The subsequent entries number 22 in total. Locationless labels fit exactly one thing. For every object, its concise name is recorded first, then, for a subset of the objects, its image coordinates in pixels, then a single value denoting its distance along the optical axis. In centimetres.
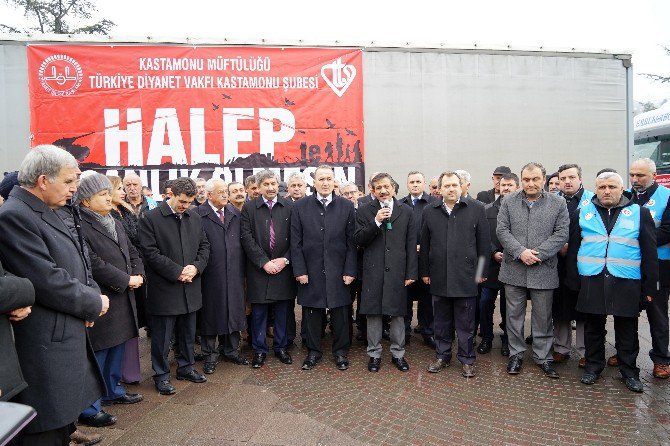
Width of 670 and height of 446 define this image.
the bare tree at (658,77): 2389
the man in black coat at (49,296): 233
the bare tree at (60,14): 1948
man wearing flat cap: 624
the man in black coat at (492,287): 509
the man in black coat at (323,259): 479
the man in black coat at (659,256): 428
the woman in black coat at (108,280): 359
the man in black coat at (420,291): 545
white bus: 1295
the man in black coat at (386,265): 465
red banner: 729
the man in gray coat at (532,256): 446
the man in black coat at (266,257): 485
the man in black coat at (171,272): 419
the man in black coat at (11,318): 205
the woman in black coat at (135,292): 423
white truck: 759
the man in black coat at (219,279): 473
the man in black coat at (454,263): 454
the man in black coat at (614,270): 406
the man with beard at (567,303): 475
